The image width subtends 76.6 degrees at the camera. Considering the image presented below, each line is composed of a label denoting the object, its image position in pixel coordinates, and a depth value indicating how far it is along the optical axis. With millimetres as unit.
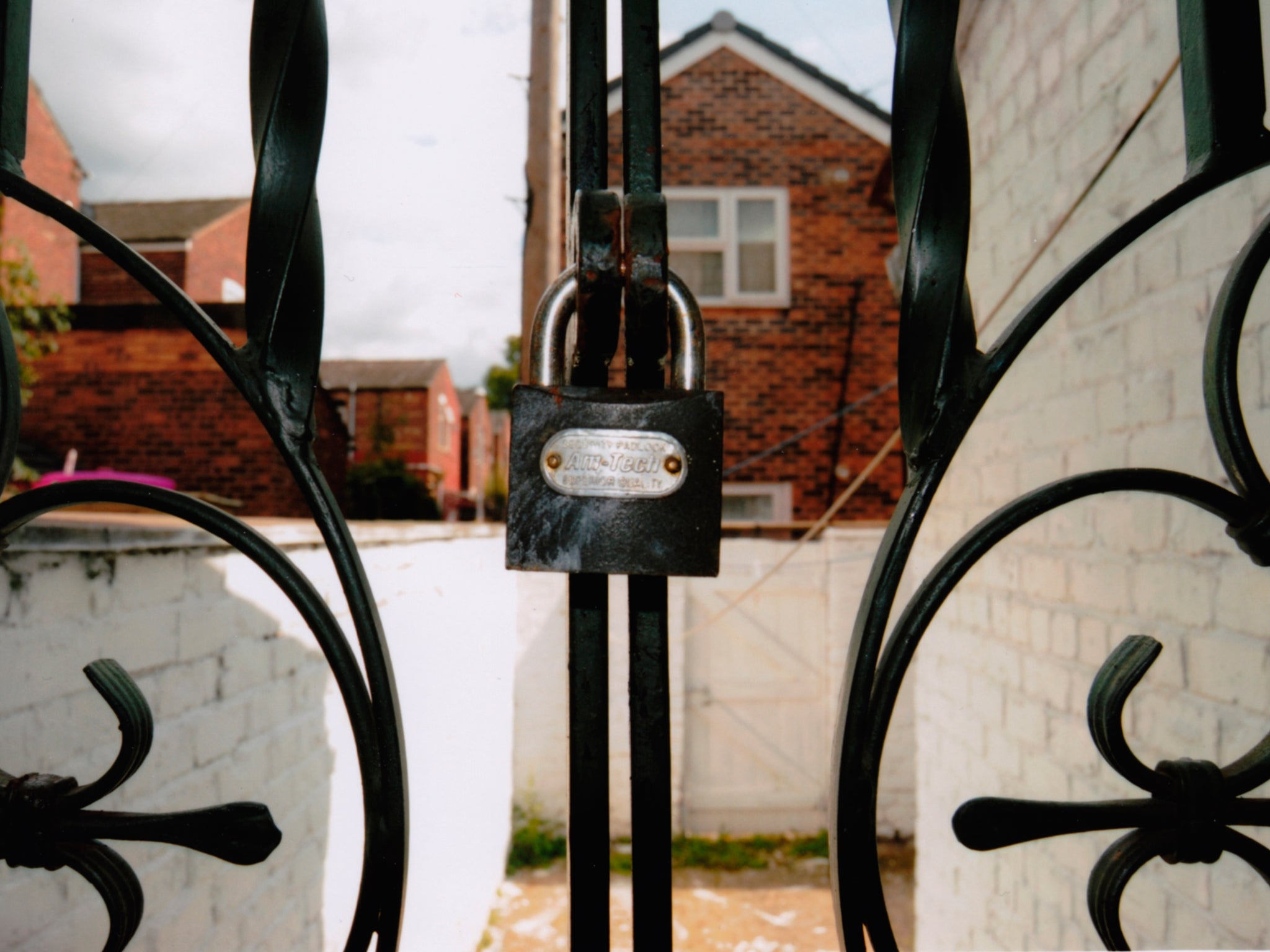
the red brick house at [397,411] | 10406
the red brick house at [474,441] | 17234
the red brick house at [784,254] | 6059
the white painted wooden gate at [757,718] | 4434
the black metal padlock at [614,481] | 396
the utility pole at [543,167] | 3111
